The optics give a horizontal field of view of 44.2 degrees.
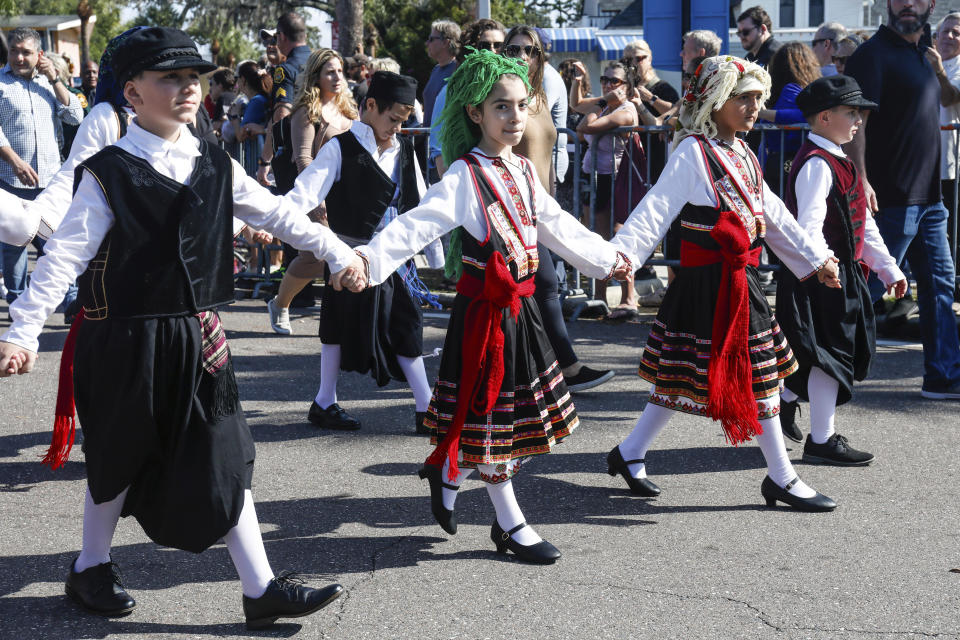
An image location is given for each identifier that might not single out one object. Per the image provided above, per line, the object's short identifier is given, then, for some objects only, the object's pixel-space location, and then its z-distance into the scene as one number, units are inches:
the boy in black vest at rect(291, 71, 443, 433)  226.5
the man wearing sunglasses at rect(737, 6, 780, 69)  369.4
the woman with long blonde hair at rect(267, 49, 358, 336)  283.1
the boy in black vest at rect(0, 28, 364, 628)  131.7
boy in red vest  203.3
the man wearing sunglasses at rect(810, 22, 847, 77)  379.9
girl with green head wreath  159.5
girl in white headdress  179.0
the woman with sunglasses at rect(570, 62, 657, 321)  356.2
